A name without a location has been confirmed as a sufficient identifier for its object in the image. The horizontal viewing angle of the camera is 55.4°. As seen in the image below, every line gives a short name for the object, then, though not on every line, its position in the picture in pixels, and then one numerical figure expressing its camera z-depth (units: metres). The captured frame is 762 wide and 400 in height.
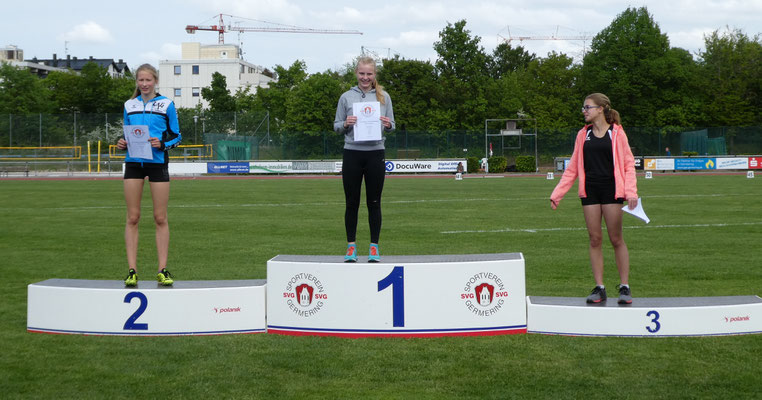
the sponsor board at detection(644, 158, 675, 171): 46.12
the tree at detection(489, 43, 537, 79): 122.81
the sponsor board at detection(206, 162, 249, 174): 45.47
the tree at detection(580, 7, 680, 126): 68.31
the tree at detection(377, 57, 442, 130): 66.19
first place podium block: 6.13
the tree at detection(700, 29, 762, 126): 67.19
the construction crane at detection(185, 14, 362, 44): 174.88
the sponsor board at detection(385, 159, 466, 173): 45.53
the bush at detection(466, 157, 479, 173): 47.50
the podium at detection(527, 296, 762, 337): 6.02
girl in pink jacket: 6.21
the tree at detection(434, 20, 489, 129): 67.00
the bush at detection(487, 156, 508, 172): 48.06
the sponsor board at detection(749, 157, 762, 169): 46.69
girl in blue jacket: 6.57
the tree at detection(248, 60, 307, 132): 89.06
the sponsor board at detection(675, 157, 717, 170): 46.09
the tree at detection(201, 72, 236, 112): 84.81
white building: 113.50
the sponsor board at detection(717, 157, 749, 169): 46.72
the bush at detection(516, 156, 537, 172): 48.39
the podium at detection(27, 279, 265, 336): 6.23
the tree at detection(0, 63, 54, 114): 77.88
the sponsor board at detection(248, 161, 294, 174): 45.84
